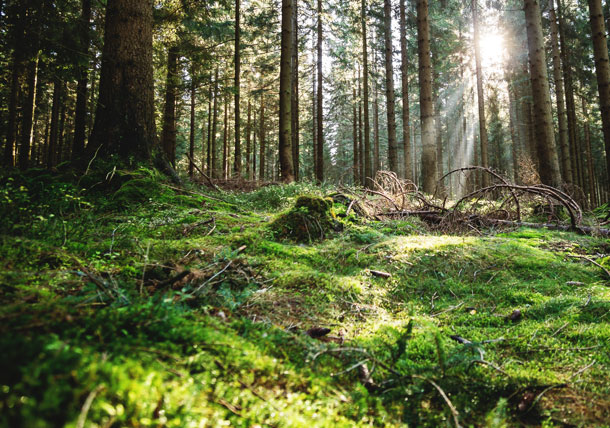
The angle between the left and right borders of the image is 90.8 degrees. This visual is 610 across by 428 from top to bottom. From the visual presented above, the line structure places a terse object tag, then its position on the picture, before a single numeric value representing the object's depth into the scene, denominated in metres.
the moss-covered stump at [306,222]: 4.08
